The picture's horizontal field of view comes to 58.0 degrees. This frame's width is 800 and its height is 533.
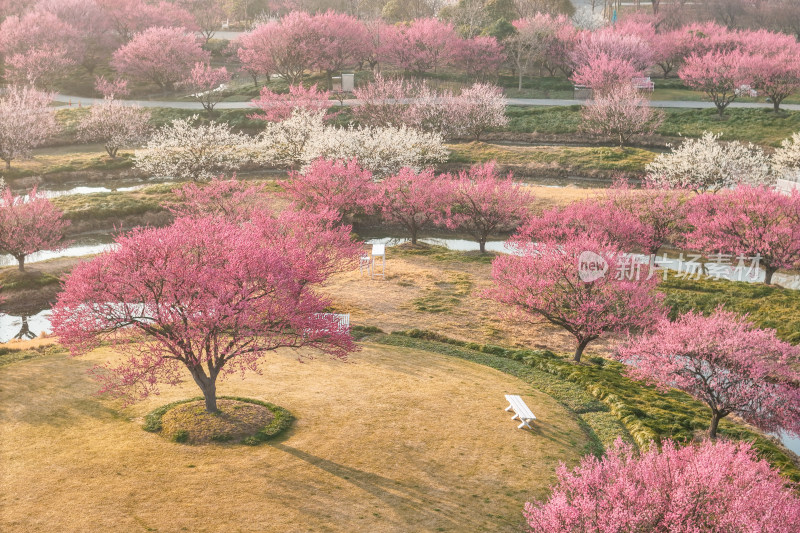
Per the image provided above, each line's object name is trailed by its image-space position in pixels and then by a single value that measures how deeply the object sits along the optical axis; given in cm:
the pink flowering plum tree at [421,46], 8650
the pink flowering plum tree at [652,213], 3997
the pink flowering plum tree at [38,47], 8344
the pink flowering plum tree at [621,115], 6266
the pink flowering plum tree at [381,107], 6762
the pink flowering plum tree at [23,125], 5759
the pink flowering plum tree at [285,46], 8150
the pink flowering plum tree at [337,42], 8306
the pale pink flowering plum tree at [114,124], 6266
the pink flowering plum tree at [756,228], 3581
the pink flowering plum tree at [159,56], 8488
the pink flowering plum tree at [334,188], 4397
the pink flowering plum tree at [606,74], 7375
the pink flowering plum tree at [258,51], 8181
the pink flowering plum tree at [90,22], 9794
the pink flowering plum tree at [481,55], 8606
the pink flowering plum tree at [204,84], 7828
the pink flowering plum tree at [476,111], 6644
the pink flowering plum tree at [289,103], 6552
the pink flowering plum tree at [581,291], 2852
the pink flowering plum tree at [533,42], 8644
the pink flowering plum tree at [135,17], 9994
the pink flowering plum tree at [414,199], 4366
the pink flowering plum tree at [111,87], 7938
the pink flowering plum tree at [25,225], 3753
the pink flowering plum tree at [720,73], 7362
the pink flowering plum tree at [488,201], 4253
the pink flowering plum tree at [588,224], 3812
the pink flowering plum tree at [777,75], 7188
